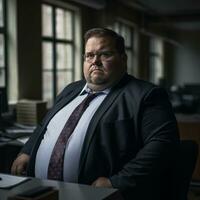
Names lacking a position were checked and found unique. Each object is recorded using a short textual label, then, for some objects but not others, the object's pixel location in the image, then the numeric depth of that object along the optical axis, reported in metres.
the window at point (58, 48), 5.51
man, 1.64
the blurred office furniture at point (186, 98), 7.25
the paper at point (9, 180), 1.40
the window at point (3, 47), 4.55
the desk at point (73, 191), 1.27
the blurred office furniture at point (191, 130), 4.07
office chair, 1.62
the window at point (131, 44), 8.88
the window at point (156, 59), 10.71
